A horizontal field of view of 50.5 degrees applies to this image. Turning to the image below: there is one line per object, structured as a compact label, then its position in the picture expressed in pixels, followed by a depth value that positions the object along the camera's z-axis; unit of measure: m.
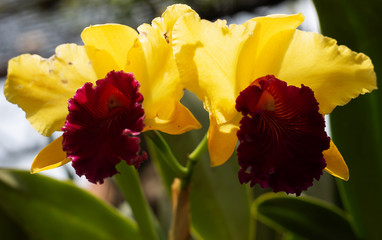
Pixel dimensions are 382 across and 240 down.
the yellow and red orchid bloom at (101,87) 0.53
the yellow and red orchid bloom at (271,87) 0.51
